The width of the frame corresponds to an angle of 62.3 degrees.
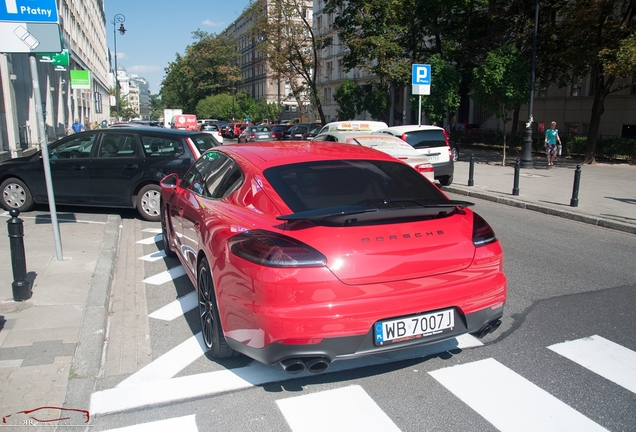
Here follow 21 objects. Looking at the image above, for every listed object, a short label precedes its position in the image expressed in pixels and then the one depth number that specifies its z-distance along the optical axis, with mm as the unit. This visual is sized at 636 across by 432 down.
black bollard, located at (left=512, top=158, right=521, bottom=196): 13327
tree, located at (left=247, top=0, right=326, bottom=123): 43719
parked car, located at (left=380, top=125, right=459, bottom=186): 15422
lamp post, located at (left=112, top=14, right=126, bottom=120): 56625
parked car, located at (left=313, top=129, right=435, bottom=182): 11867
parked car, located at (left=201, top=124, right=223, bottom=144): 45119
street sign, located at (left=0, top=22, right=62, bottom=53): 5965
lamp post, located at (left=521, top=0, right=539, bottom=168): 20211
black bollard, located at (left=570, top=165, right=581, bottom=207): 11586
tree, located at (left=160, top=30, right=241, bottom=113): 97750
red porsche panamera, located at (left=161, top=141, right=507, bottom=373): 3289
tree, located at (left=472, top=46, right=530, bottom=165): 20688
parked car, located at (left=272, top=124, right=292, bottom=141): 39594
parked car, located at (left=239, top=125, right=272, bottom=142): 38188
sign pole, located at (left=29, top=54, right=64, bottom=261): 6441
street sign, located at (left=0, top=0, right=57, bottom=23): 5949
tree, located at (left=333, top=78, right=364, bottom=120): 40781
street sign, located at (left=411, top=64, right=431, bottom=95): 18891
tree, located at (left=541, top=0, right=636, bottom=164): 18578
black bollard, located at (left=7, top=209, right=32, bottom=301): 5320
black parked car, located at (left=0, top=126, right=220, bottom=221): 9969
